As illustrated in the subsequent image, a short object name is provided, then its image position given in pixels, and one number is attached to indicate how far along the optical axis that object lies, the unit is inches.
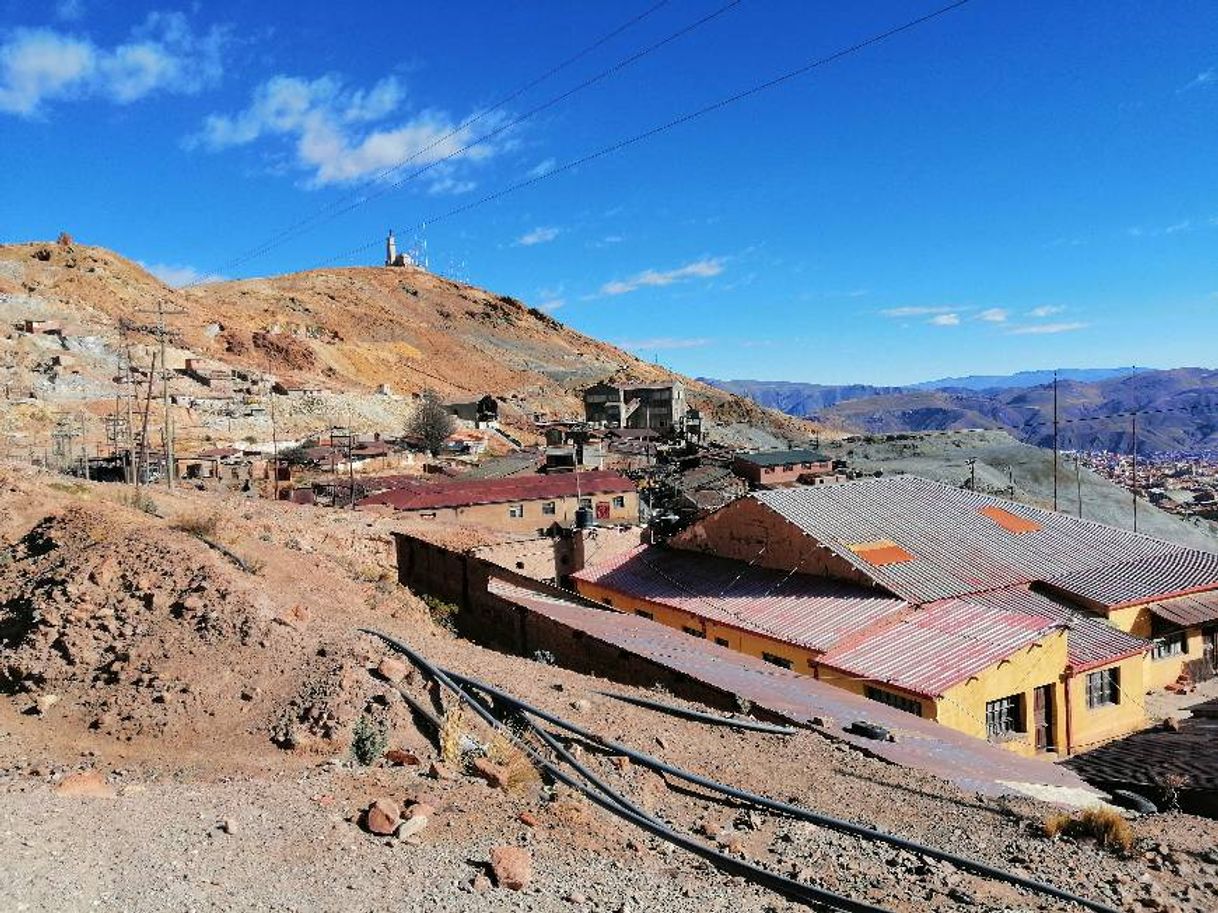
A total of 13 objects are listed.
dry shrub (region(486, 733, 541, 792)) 277.4
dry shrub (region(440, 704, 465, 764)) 290.2
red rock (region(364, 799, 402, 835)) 237.3
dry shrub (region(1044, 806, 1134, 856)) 269.6
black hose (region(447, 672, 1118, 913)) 237.1
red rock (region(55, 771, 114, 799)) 252.4
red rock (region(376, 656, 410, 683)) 337.7
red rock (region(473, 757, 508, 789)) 275.0
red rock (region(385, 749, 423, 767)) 286.8
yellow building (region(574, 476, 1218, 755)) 621.9
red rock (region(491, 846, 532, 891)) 220.1
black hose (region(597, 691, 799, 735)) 367.2
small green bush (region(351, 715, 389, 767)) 287.3
